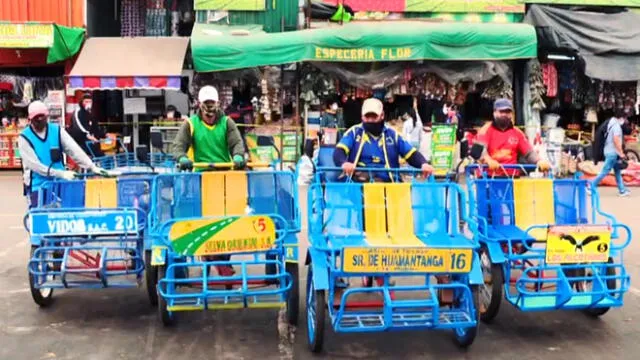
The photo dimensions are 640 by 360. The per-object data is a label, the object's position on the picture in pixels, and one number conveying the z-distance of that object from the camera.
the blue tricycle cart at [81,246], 5.87
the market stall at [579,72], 15.64
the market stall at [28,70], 16.41
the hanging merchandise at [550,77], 16.08
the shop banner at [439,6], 17.05
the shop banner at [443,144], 15.37
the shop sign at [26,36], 16.38
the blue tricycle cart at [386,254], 4.93
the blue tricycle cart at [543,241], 5.46
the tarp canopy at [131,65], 15.52
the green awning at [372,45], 14.73
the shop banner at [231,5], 17.16
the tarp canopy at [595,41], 15.51
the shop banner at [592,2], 17.03
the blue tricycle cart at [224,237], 5.27
